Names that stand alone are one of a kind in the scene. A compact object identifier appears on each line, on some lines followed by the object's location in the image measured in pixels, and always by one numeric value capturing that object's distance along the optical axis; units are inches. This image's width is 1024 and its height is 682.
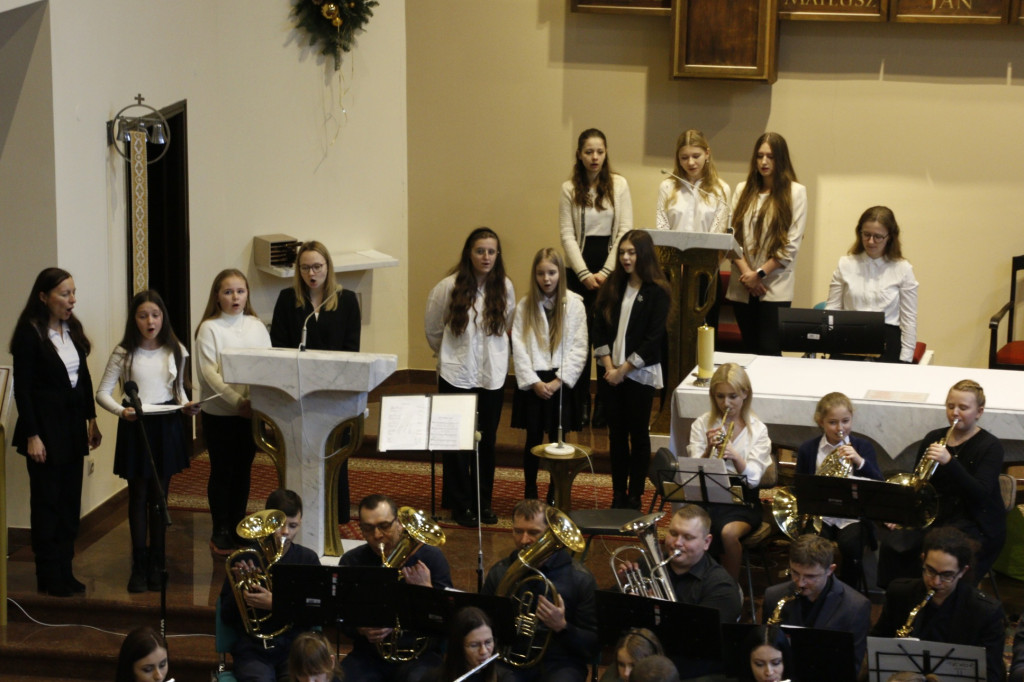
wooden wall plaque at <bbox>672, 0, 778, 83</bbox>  676.7
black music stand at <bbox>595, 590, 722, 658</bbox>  374.6
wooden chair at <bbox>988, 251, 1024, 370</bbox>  658.8
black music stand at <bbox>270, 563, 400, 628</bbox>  404.8
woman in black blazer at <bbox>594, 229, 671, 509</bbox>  558.6
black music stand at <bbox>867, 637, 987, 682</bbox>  367.9
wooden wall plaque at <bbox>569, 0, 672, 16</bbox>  701.9
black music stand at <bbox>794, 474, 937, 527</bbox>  427.5
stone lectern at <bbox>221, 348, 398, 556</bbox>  475.8
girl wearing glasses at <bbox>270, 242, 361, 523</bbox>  527.8
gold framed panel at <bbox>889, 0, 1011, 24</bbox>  668.7
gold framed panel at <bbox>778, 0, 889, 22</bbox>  685.3
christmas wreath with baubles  703.1
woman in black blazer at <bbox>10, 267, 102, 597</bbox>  494.9
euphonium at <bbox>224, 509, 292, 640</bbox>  422.6
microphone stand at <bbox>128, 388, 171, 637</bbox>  449.7
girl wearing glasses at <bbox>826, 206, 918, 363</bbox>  589.0
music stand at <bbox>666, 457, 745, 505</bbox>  456.4
